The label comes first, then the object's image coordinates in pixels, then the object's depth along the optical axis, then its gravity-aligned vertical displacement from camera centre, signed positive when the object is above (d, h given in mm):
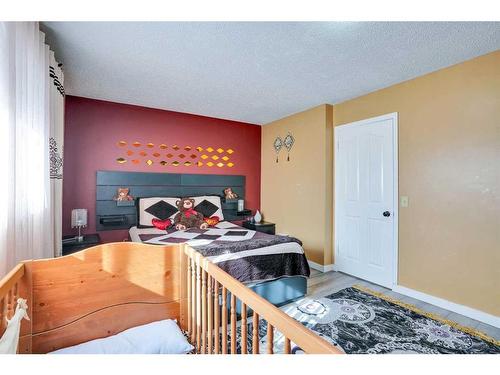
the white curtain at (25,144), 1229 +258
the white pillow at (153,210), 3572 -316
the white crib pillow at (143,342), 1263 -805
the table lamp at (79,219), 3085 -378
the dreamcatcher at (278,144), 4504 +790
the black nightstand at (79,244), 2775 -642
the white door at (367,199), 3008 -149
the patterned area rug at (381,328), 1908 -1210
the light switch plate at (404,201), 2861 -154
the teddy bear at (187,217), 3475 -417
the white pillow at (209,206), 3973 -285
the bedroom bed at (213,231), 2338 -548
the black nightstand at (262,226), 4316 -675
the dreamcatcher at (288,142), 4246 +788
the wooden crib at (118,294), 1185 -570
